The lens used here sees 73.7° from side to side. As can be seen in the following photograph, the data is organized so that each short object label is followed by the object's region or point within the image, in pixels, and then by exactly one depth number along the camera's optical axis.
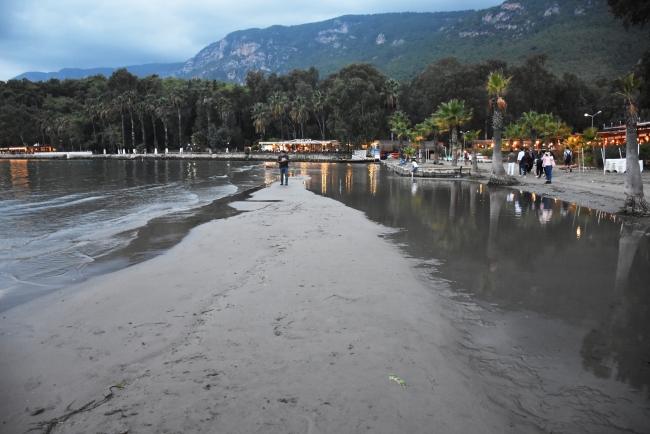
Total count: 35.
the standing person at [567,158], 34.81
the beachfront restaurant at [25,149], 120.50
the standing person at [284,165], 27.32
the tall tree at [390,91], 81.81
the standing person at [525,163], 30.84
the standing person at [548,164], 24.98
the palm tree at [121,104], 103.16
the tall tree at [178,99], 99.94
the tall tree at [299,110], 92.75
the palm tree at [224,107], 96.12
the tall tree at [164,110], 98.88
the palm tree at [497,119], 25.39
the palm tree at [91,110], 108.94
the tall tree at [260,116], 96.06
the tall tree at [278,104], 93.44
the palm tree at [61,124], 117.19
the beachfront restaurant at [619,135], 35.31
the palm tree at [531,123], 43.15
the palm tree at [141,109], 103.25
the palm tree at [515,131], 47.74
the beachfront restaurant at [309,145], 90.44
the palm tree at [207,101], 97.17
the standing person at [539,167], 29.02
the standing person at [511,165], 30.11
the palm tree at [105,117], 107.29
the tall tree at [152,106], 102.38
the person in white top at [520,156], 31.53
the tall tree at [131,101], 103.24
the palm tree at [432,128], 51.94
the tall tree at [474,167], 31.19
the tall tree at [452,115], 37.88
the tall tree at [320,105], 91.12
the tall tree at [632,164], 13.56
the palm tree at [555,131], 44.59
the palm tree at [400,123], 64.89
